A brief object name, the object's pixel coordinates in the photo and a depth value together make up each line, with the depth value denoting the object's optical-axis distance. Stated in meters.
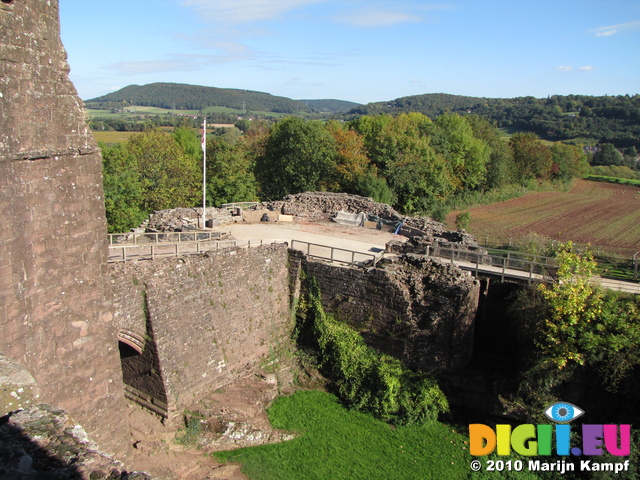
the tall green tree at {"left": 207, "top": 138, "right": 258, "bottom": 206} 31.09
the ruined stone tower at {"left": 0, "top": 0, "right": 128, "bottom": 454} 6.66
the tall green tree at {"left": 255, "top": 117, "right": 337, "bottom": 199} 34.97
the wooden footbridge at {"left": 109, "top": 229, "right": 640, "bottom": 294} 13.95
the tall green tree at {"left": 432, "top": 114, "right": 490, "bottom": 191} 46.84
